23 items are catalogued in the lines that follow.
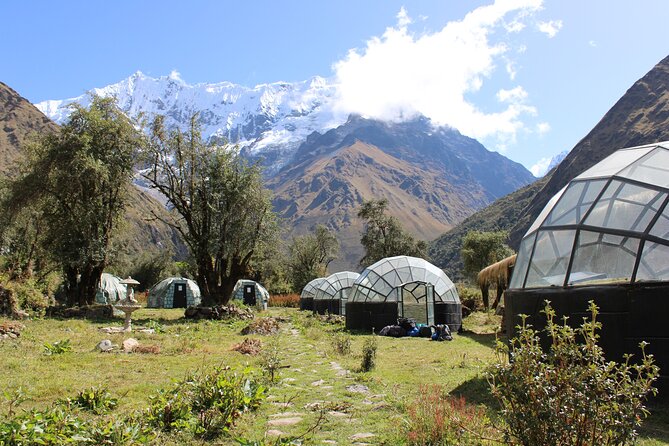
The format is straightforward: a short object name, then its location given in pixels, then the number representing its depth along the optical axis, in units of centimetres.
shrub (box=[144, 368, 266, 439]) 492
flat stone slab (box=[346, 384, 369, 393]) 715
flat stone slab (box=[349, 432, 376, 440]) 483
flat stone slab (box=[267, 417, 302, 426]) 533
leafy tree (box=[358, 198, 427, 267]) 5188
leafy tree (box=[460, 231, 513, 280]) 4444
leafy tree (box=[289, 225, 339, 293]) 6147
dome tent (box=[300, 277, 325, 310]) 4228
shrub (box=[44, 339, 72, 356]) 981
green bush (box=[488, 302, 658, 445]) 296
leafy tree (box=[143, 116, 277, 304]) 2448
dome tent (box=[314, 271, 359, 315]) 3347
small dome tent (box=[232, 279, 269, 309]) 4491
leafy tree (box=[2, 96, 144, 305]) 2219
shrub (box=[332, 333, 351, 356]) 1163
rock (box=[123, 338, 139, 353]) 1096
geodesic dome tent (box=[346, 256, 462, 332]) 1961
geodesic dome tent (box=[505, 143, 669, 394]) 630
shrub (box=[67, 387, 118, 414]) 564
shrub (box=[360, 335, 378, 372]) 905
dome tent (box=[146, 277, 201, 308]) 4091
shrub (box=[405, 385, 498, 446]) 417
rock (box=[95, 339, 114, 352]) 1084
